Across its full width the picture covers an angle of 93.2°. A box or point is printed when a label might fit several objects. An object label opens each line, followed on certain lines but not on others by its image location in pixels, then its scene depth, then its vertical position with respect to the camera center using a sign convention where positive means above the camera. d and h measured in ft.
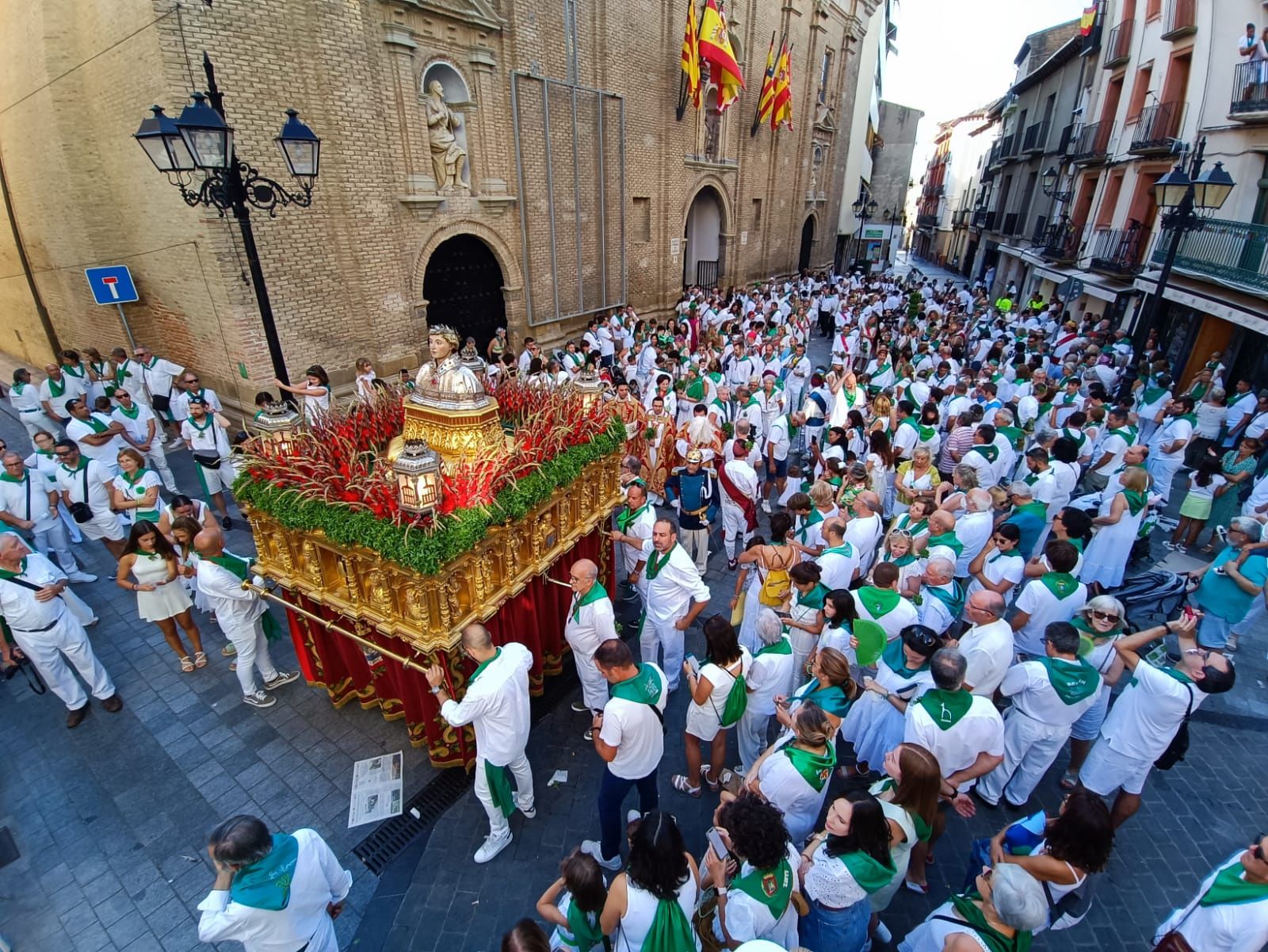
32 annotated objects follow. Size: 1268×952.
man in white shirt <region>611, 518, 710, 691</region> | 16.88 -10.02
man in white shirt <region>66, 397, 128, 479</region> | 24.66 -8.66
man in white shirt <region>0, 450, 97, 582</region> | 21.65 -9.96
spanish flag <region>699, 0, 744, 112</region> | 55.93 +14.59
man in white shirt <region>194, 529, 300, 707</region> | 16.79 -10.60
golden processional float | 14.10 -7.20
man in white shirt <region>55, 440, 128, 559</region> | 22.48 -9.66
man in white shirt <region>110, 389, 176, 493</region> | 28.27 -9.37
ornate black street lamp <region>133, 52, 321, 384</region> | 18.90 +1.72
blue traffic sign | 33.71 -3.96
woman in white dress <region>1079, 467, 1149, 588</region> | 21.27 -10.78
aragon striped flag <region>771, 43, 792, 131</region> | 70.85 +13.55
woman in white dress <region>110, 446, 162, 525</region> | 21.59 -9.37
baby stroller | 21.70 -12.81
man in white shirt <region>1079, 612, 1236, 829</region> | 12.58 -9.99
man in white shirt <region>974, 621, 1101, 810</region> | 13.61 -10.89
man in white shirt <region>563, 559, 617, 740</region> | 14.97 -9.48
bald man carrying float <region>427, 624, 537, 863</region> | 12.47 -9.70
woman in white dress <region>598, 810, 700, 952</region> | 8.75 -9.26
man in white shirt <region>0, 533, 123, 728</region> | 16.02 -10.55
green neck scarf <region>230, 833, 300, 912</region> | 9.22 -9.64
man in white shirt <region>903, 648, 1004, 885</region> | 12.27 -9.74
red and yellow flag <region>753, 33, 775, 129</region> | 70.91 +12.70
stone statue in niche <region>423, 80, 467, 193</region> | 38.42 +4.10
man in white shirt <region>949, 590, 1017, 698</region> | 14.15 -9.39
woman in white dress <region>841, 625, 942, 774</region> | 13.57 -10.57
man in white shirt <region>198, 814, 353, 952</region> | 9.01 -9.84
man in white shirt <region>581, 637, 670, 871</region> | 12.00 -9.64
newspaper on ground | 15.28 -14.03
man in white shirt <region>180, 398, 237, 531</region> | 26.63 -9.83
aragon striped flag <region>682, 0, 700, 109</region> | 55.52 +13.79
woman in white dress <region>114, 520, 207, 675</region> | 17.75 -10.11
